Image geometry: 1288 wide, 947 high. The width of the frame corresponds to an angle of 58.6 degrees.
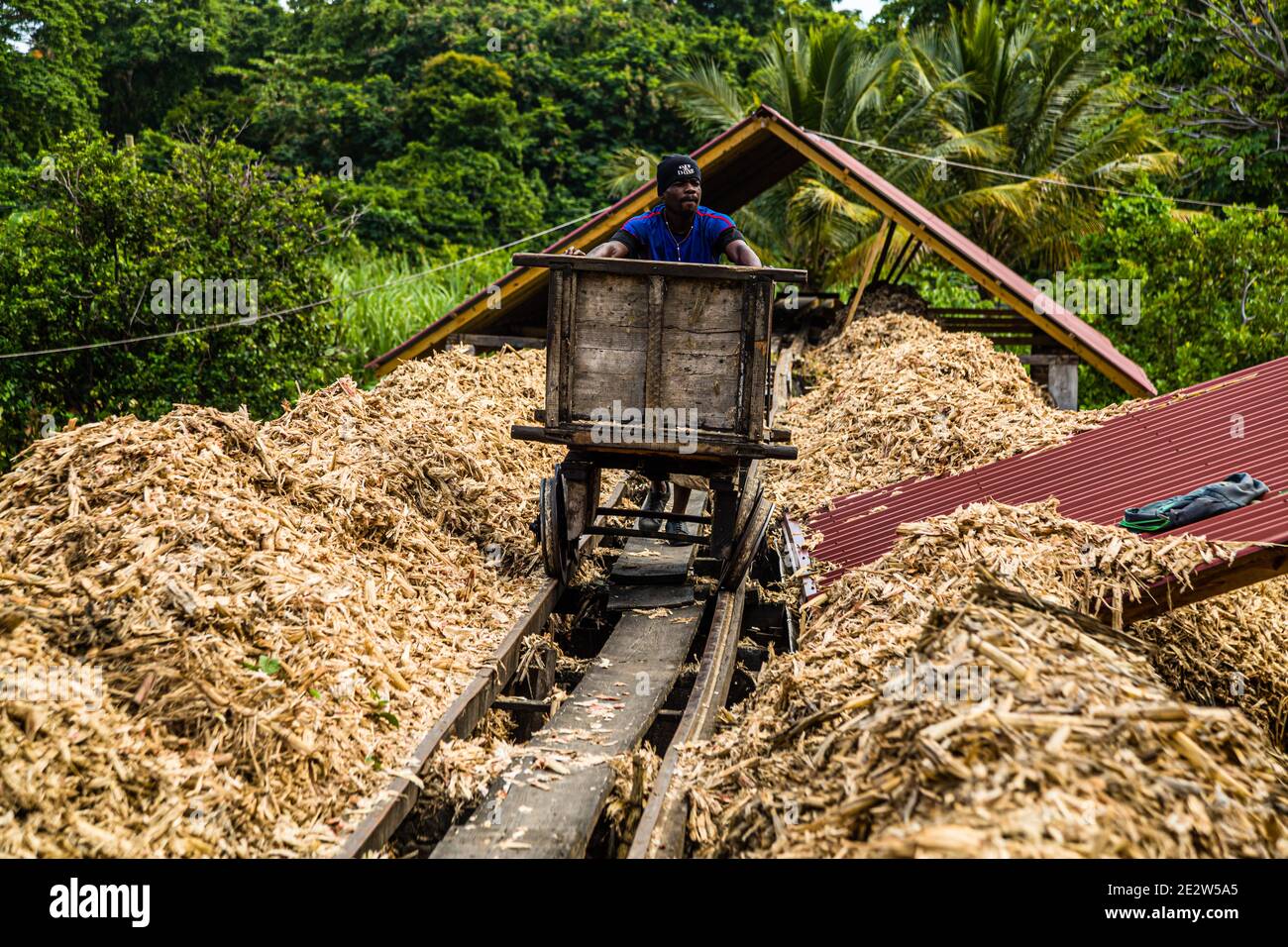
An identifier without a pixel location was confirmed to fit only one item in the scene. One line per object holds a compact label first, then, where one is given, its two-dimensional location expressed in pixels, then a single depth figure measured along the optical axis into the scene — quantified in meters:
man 7.09
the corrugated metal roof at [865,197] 13.48
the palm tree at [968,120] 25.97
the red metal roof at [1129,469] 6.38
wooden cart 6.32
